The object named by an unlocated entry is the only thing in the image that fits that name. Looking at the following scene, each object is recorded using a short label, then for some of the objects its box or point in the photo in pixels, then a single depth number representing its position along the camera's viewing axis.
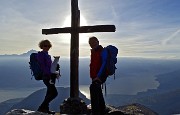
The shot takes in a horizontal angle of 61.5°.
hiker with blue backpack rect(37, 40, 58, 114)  5.70
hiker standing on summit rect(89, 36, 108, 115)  5.18
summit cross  6.40
